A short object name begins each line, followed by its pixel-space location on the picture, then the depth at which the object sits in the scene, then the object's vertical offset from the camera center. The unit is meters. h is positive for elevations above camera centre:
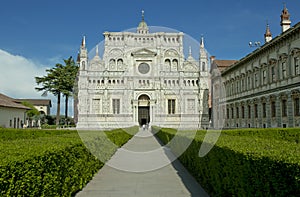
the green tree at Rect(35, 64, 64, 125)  57.00 +7.02
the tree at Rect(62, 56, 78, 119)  57.28 +8.04
